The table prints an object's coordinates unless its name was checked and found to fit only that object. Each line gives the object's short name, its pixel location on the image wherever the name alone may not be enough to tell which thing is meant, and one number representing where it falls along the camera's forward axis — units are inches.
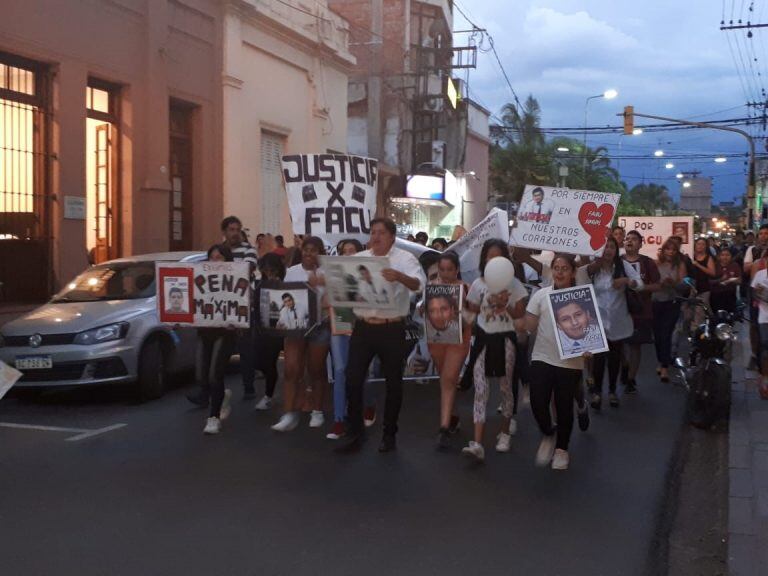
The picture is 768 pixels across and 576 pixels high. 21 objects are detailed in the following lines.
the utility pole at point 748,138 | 1226.7
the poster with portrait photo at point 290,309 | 315.9
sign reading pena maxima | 315.6
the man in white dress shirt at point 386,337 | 280.2
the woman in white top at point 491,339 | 279.0
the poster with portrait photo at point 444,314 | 286.8
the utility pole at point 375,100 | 1306.6
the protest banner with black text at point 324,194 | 387.9
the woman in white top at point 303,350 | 322.0
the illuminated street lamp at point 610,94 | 1630.2
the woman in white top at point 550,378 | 263.9
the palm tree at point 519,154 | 2076.8
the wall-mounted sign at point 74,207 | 568.4
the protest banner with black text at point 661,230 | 658.8
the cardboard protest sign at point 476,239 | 407.2
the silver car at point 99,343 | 363.6
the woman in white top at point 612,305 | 363.6
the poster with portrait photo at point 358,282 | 272.1
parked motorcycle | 327.9
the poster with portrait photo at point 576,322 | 260.1
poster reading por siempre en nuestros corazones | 351.3
